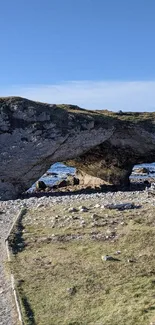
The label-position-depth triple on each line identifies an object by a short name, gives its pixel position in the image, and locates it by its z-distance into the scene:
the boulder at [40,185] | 53.37
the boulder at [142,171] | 79.56
